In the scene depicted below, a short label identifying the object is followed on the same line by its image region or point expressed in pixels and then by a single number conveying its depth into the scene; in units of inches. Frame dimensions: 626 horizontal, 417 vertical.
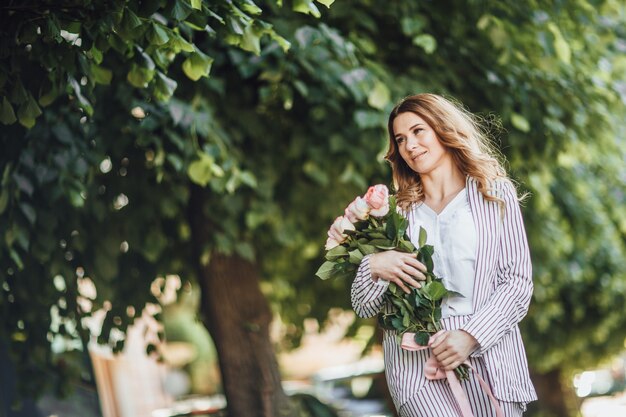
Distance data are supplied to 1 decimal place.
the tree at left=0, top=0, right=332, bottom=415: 165.6
